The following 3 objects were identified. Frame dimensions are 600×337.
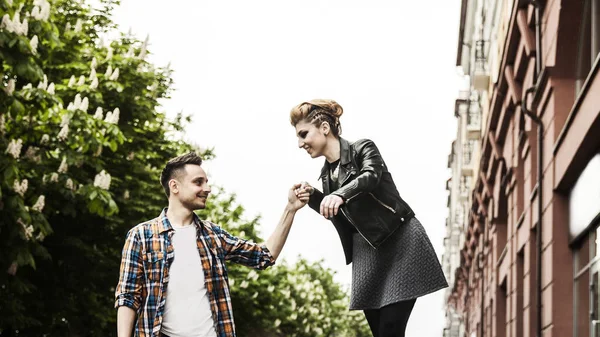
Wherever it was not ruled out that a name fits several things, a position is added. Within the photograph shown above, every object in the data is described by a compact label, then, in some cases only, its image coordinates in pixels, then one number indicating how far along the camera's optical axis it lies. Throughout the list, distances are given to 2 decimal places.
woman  6.55
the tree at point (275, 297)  44.44
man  6.82
